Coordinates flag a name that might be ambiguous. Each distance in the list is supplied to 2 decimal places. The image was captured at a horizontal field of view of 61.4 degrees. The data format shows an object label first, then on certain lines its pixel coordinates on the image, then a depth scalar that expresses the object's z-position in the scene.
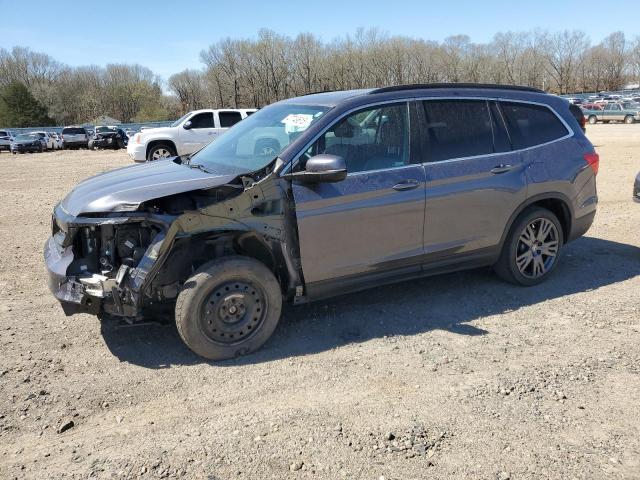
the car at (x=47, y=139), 36.41
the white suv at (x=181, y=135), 16.56
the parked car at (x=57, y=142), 37.09
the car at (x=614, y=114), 37.50
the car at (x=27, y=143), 34.62
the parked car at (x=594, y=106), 39.81
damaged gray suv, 3.77
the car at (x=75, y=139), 37.00
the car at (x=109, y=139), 35.16
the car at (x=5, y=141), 36.17
